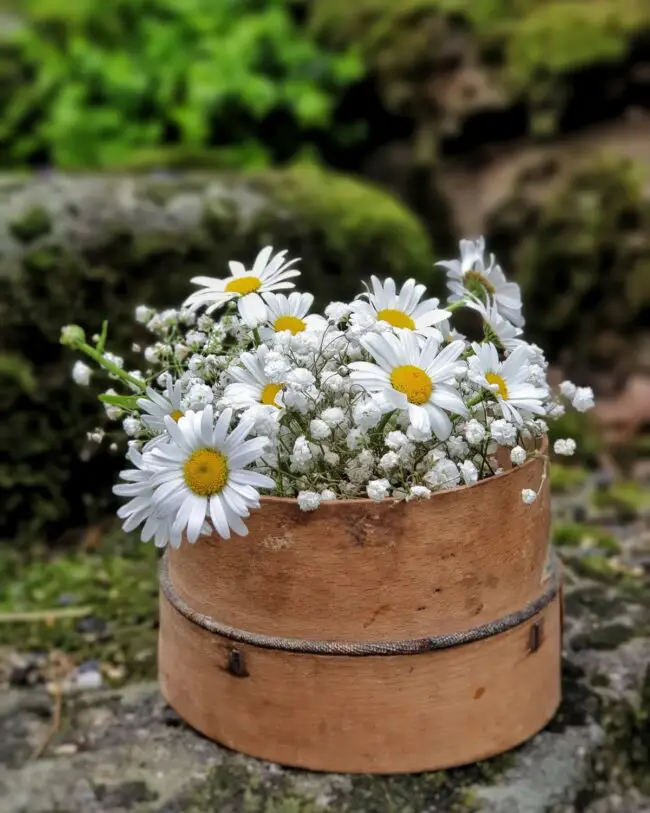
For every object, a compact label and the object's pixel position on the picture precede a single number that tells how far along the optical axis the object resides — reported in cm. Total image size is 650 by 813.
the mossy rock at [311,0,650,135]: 80
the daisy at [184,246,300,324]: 34
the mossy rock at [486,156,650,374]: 78
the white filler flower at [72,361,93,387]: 36
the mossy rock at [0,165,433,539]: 58
